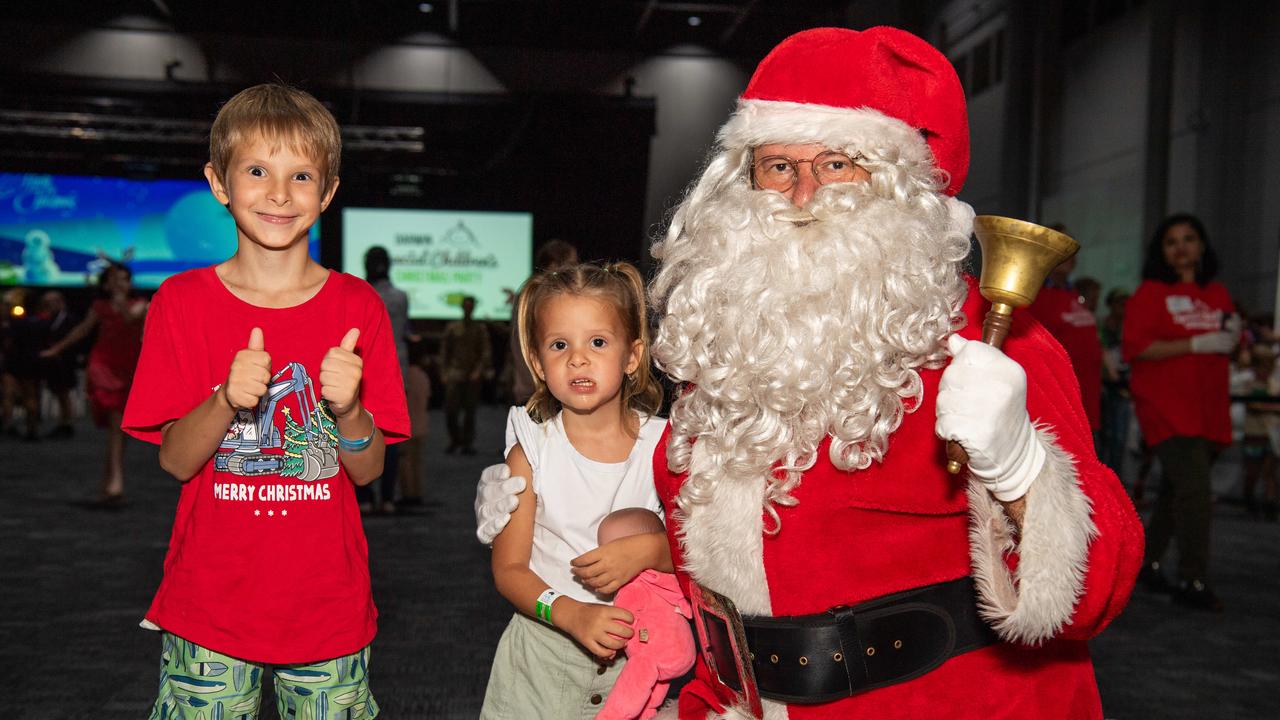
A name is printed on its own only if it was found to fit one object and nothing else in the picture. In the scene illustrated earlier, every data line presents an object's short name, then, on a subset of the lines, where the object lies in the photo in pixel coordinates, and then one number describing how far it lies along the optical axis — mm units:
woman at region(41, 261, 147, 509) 6266
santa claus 1243
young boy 1651
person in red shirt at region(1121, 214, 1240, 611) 4359
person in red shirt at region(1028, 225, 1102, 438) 4918
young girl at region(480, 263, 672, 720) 1812
